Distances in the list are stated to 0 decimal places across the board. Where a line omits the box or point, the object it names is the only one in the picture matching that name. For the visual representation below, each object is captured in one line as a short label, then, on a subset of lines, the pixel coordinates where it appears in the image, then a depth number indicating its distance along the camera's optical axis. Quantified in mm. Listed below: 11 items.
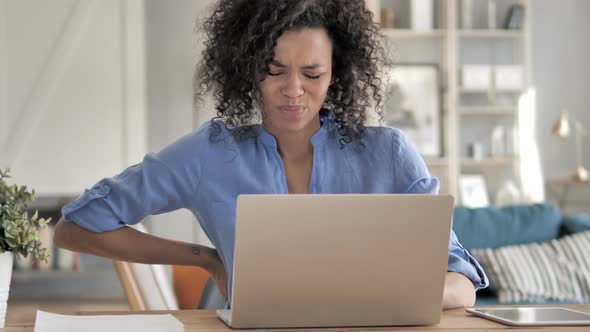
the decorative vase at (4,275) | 2366
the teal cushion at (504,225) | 5623
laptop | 2163
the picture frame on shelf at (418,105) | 9545
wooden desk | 2272
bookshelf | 9351
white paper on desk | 2216
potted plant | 2346
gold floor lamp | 9079
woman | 2768
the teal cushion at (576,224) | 5720
